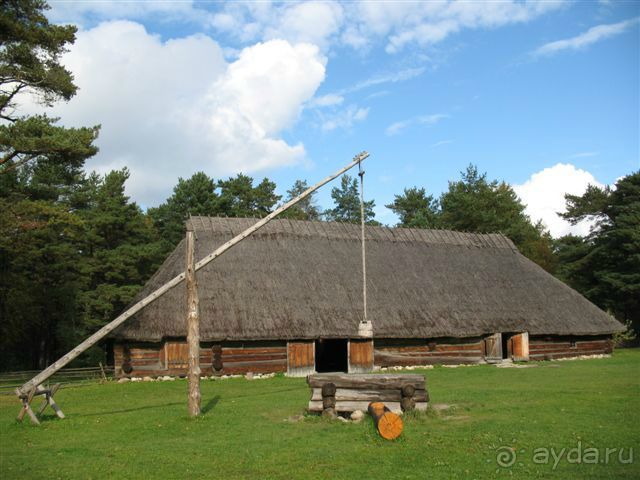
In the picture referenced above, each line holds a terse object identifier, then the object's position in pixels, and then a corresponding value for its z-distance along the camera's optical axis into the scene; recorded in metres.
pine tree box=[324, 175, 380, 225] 65.69
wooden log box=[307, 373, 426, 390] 12.82
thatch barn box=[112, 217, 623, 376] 23.28
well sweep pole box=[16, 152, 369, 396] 13.72
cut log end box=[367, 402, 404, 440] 10.74
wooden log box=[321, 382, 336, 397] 12.94
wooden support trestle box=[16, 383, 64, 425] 13.51
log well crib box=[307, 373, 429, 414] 12.81
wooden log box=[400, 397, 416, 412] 12.74
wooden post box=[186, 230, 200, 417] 13.93
